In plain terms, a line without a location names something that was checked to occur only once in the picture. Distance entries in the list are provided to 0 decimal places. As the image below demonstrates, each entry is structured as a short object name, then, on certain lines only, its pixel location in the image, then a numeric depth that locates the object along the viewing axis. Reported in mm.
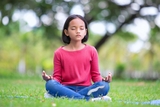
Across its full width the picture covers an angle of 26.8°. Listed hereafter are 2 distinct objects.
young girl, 5492
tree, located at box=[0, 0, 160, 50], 18141
